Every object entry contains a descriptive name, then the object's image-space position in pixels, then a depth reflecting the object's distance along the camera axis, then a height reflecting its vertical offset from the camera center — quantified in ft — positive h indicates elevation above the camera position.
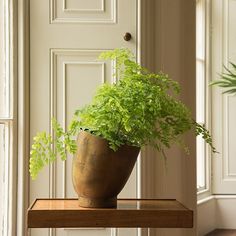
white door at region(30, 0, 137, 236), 13.39 +1.24
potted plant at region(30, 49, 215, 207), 8.93 -0.02
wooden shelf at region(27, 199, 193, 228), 8.67 -0.95
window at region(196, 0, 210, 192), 21.86 +1.45
